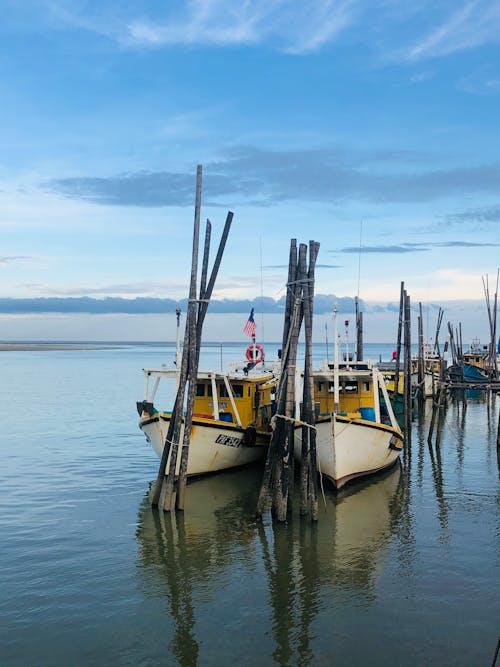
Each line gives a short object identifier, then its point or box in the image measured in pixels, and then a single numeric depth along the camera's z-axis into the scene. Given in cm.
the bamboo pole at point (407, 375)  3620
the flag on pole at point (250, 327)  2636
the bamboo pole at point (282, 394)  1711
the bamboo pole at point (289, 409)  1714
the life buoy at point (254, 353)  2703
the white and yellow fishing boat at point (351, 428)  2038
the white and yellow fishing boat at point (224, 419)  2158
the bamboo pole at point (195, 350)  1752
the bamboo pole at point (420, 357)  4738
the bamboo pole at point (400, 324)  3831
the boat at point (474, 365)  5216
